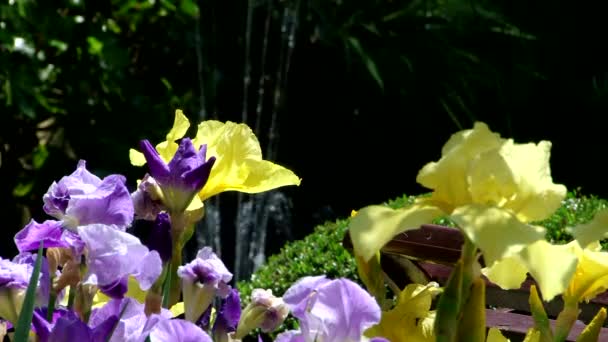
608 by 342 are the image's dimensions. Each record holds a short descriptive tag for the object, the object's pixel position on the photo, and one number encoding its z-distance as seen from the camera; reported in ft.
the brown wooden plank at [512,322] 7.18
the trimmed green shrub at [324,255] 14.13
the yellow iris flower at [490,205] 4.48
